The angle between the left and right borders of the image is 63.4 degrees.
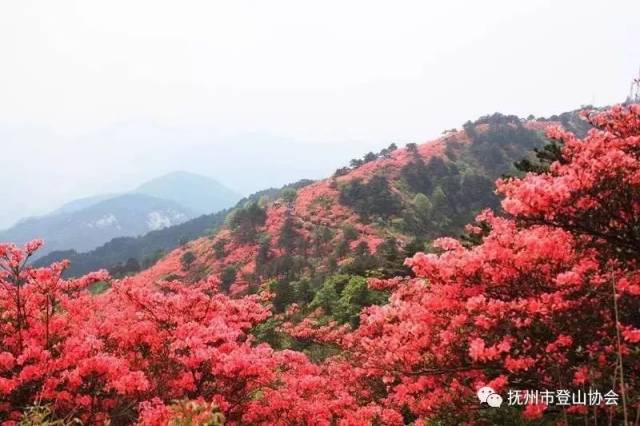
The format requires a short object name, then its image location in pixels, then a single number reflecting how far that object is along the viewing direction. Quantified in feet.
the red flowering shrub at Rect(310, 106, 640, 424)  21.57
